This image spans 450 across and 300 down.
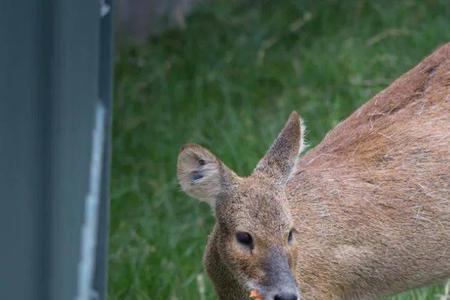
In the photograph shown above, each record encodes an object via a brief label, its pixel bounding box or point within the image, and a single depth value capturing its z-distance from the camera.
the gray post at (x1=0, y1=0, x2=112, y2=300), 7.73
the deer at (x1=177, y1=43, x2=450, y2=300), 9.62
